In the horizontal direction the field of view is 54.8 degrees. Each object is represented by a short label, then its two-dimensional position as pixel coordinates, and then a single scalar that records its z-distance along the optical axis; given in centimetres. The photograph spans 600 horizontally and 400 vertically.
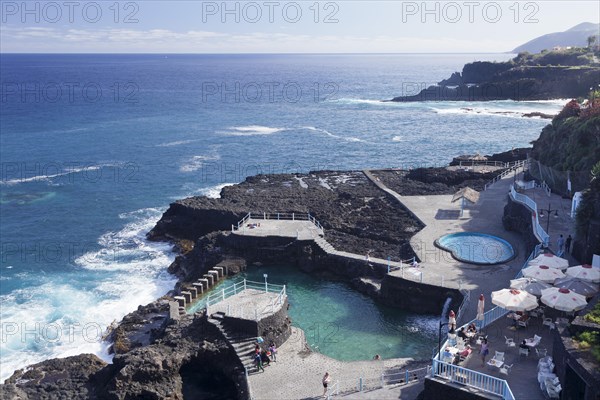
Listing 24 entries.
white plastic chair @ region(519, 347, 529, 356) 1997
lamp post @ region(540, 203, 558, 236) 3212
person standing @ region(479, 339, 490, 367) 1984
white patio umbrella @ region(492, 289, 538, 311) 2139
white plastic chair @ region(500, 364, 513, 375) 1888
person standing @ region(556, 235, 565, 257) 2803
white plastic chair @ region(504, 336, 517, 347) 2100
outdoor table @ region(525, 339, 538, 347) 2017
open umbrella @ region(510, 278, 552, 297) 2272
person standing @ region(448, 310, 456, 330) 2169
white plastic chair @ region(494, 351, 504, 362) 1968
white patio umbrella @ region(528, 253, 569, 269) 2481
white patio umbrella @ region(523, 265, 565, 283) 2350
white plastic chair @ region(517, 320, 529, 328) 2211
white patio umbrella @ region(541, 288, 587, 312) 2066
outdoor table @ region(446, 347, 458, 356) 1972
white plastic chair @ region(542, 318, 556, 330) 2183
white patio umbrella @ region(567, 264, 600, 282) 2264
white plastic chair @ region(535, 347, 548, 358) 2014
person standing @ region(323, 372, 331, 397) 2114
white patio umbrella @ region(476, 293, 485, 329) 2232
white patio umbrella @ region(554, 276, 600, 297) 2195
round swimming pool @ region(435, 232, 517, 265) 3234
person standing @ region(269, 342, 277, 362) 2436
